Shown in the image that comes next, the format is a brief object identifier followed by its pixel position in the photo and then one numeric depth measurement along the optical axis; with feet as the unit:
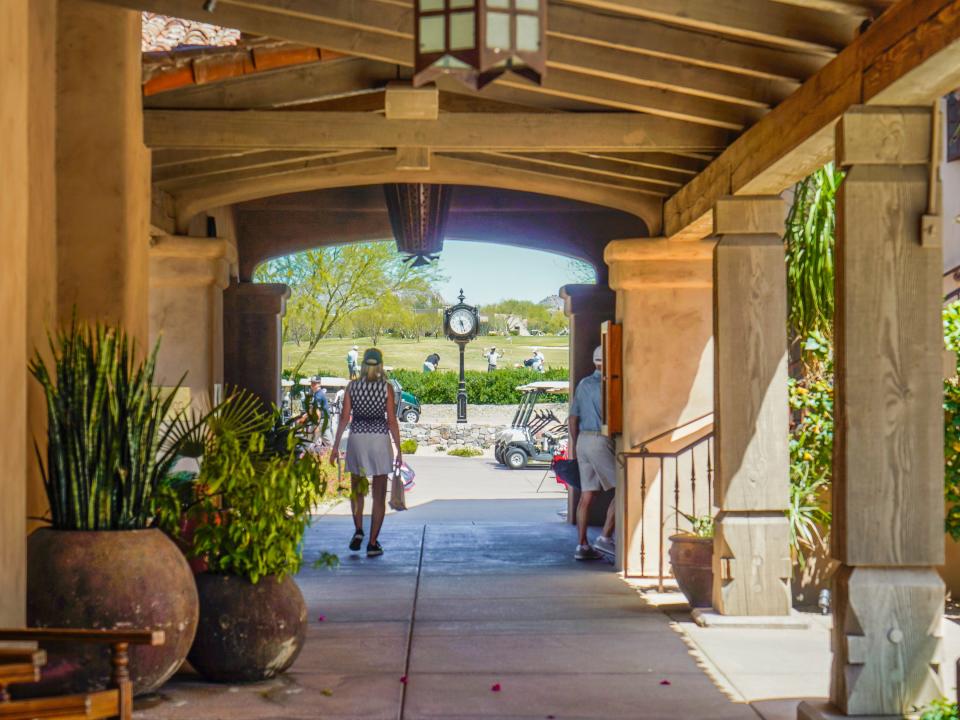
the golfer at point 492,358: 153.79
